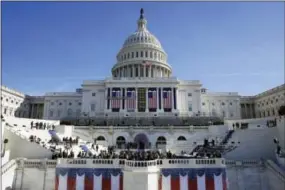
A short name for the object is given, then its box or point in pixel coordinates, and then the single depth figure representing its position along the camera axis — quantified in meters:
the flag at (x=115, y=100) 80.81
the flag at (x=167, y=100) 80.75
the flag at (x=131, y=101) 80.44
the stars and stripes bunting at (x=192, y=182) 26.94
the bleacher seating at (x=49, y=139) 40.34
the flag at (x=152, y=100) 80.56
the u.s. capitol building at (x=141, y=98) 81.25
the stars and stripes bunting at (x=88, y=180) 26.95
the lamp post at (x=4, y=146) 34.06
